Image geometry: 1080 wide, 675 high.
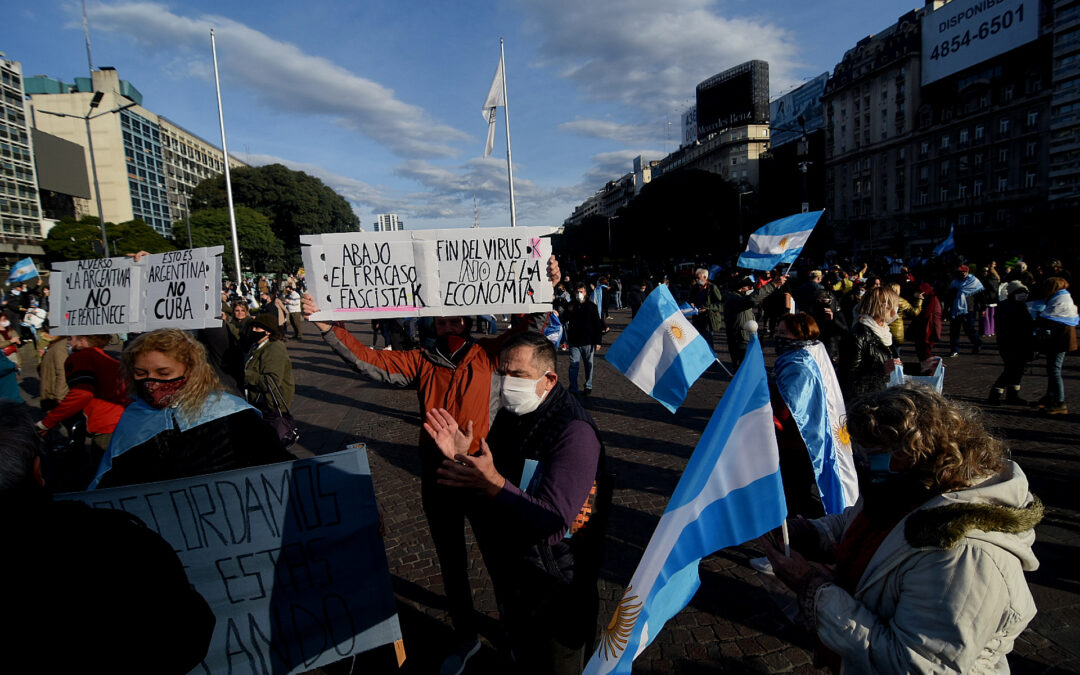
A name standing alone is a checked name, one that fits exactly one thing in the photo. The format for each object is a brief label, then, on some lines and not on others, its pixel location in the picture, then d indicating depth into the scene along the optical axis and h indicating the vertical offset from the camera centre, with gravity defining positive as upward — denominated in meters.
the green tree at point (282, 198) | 62.41 +11.73
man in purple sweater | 2.02 -0.82
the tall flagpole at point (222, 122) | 22.47 +7.45
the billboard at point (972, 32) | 49.41 +21.25
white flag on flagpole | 14.60 +4.89
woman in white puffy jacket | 1.40 -0.78
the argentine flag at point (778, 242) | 7.82 +0.38
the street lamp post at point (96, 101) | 20.61 +7.92
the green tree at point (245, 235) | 54.34 +6.69
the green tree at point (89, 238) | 48.78 +6.46
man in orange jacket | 2.98 -0.58
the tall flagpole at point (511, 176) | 18.91 +3.68
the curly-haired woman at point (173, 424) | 2.56 -0.55
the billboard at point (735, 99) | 91.19 +29.08
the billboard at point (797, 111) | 76.12 +22.30
